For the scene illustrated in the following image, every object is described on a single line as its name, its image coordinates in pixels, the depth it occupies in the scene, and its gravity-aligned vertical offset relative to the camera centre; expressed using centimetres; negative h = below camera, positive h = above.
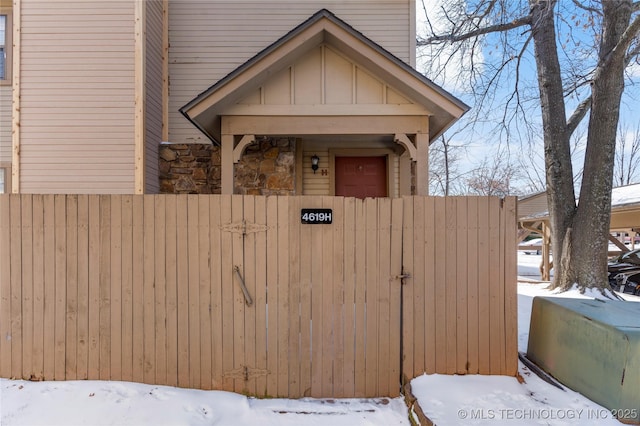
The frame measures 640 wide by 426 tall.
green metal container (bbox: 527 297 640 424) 236 -109
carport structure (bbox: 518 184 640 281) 946 +1
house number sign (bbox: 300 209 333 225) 301 +1
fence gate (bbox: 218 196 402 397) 302 -83
